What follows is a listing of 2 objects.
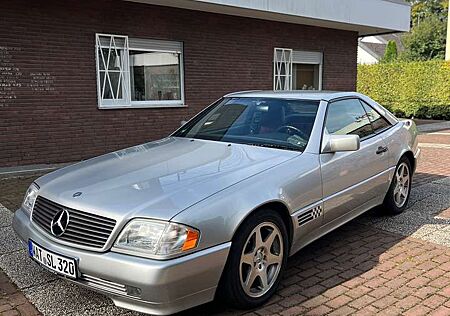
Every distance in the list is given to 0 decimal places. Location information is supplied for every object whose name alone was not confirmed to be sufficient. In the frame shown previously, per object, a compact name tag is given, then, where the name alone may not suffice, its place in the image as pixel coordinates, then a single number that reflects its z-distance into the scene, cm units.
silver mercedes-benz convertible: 261
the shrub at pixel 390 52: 3429
